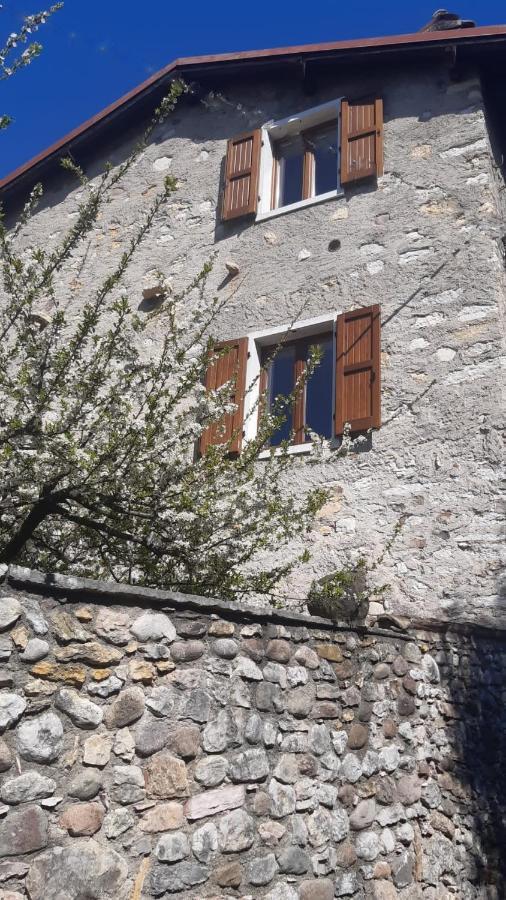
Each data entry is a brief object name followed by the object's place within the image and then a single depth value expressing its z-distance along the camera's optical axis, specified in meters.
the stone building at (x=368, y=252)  5.14
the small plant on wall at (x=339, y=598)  3.70
